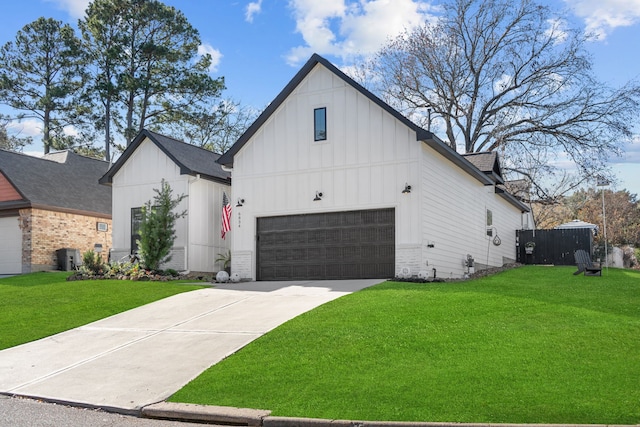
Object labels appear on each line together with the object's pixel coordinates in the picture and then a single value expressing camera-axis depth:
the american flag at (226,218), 21.12
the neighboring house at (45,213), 25.12
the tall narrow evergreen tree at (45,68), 41.44
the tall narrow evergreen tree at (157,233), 20.23
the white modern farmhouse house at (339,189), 17.50
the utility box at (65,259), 26.12
